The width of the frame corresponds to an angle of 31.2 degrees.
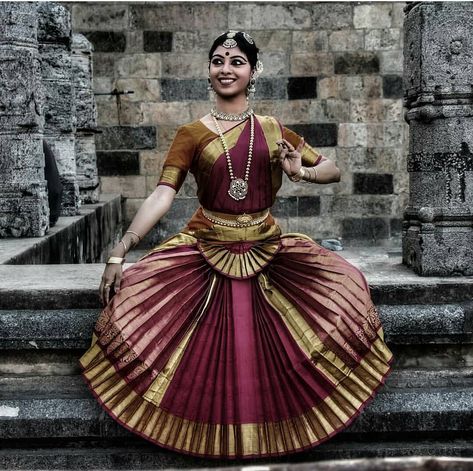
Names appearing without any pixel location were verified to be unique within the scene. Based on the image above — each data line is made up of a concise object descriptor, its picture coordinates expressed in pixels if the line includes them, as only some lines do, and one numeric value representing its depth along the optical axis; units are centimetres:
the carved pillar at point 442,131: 405
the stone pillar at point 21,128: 593
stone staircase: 349
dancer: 327
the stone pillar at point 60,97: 771
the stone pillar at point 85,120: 903
